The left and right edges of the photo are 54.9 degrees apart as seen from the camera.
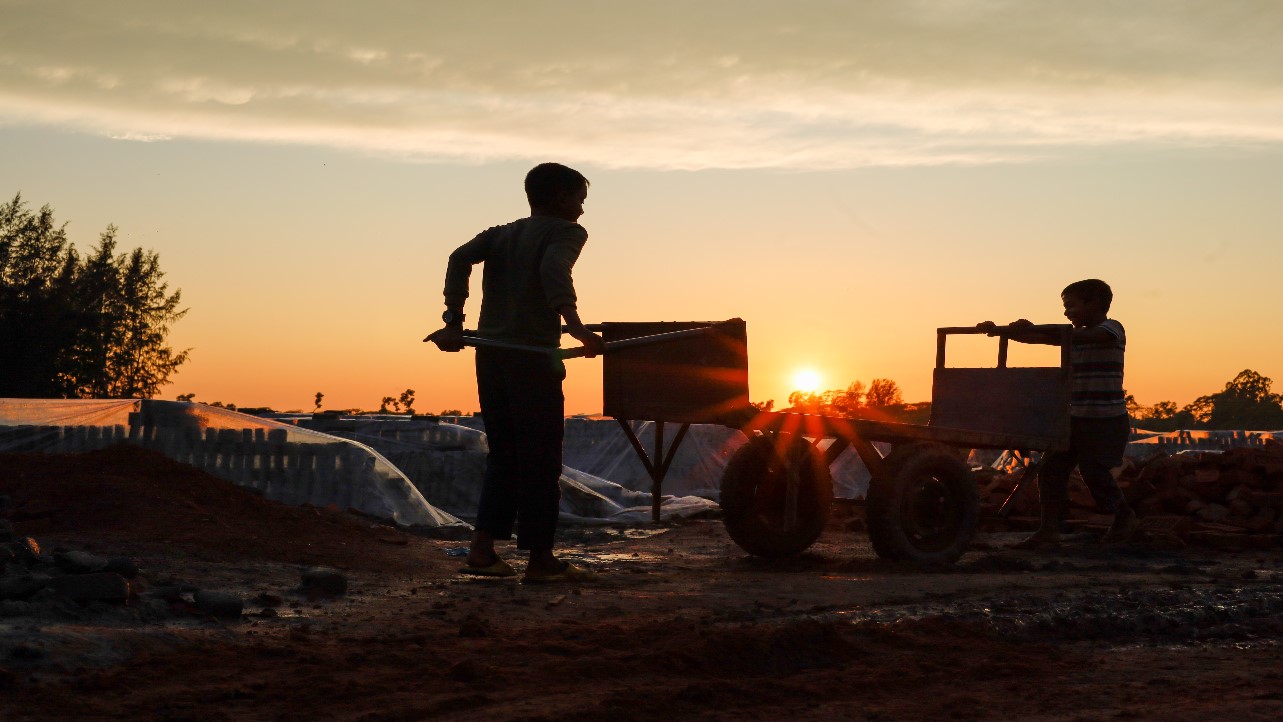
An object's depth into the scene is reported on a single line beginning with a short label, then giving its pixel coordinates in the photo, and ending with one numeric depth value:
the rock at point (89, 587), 4.38
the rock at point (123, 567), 4.79
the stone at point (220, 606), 4.46
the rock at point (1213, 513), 9.79
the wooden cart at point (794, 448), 6.75
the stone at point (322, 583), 5.22
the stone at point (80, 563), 4.77
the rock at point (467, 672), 3.63
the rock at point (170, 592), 4.64
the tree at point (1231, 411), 45.62
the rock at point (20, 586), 4.31
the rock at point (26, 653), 3.54
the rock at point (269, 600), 4.86
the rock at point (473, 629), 4.30
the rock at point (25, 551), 5.01
